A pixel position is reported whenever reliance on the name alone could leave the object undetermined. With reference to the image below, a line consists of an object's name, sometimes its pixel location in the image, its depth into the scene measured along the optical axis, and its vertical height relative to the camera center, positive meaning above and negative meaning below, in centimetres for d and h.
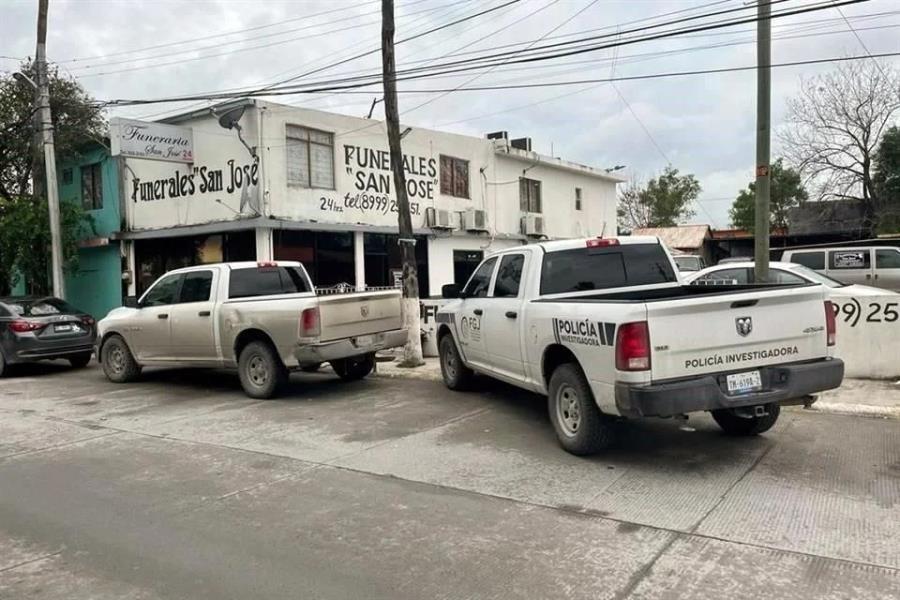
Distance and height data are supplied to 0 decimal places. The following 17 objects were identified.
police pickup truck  545 -61
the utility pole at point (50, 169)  1722 +283
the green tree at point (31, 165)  1880 +354
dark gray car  1304 -80
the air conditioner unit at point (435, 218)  2116 +174
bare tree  2980 +467
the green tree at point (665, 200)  5381 +541
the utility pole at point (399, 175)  1257 +187
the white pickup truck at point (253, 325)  945 -61
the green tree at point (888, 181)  3044 +359
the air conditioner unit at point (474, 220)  2244 +178
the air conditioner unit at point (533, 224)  2517 +177
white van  1925 +9
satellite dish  1714 +397
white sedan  1147 -10
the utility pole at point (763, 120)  959 +198
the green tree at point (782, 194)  4075 +432
